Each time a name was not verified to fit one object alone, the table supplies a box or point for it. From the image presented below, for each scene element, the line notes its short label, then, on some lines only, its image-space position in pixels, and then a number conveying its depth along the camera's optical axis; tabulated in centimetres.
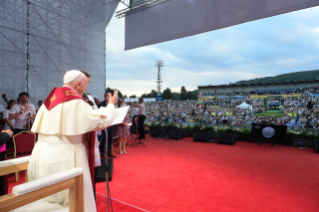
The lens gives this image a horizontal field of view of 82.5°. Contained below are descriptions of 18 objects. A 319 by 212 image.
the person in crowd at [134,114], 757
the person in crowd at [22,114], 400
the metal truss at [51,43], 701
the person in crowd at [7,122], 431
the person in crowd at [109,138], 520
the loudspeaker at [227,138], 712
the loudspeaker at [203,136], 757
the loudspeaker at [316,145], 572
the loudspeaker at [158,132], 863
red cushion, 342
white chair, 113
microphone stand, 173
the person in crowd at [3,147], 202
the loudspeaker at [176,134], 819
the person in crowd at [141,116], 787
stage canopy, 420
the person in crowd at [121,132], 548
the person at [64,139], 157
